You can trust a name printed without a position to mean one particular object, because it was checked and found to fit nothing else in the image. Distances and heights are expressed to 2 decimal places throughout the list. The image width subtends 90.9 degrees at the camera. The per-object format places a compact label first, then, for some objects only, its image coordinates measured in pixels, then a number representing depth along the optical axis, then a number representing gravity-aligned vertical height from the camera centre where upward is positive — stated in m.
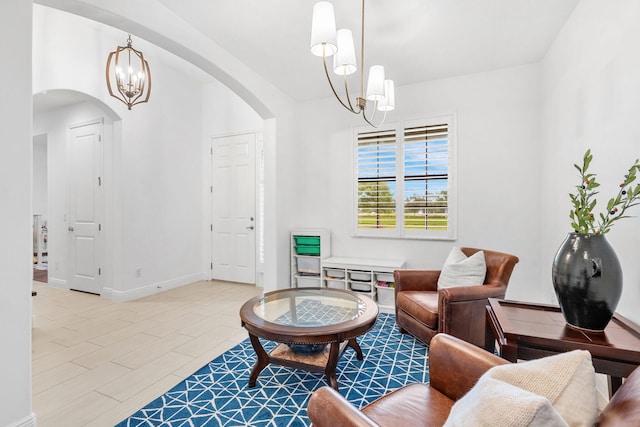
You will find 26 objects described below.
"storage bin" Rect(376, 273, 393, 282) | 3.70 -0.79
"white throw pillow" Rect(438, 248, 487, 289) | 2.71 -0.54
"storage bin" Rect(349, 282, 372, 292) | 3.71 -0.91
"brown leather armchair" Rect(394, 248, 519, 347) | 2.35 -0.76
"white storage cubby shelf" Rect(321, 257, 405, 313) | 3.65 -0.80
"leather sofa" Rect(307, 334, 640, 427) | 1.00 -0.69
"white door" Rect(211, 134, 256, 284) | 4.96 +0.03
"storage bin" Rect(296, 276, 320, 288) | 4.10 -0.93
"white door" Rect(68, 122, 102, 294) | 4.36 +0.05
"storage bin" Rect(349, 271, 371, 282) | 3.73 -0.78
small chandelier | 3.31 +1.51
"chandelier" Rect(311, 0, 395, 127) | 1.88 +1.04
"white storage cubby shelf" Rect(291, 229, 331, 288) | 4.09 -0.58
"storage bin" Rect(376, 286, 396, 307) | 3.66 -1.00
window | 3.70 +0.38
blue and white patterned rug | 1.83 -1.20
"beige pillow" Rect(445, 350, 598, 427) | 0.66 -0.44
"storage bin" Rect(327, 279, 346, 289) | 3.86 -0.91
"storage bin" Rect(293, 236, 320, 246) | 4.12 -0.40
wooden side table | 1.27 -0.56
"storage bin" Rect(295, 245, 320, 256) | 4.12 -0.53
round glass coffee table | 1.96 -0.76
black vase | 1.38 -0.31
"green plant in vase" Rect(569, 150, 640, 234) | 1.39 +0.01
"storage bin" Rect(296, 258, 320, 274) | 4.10 -0.73
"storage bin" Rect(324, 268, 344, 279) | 3.88 -0.77
